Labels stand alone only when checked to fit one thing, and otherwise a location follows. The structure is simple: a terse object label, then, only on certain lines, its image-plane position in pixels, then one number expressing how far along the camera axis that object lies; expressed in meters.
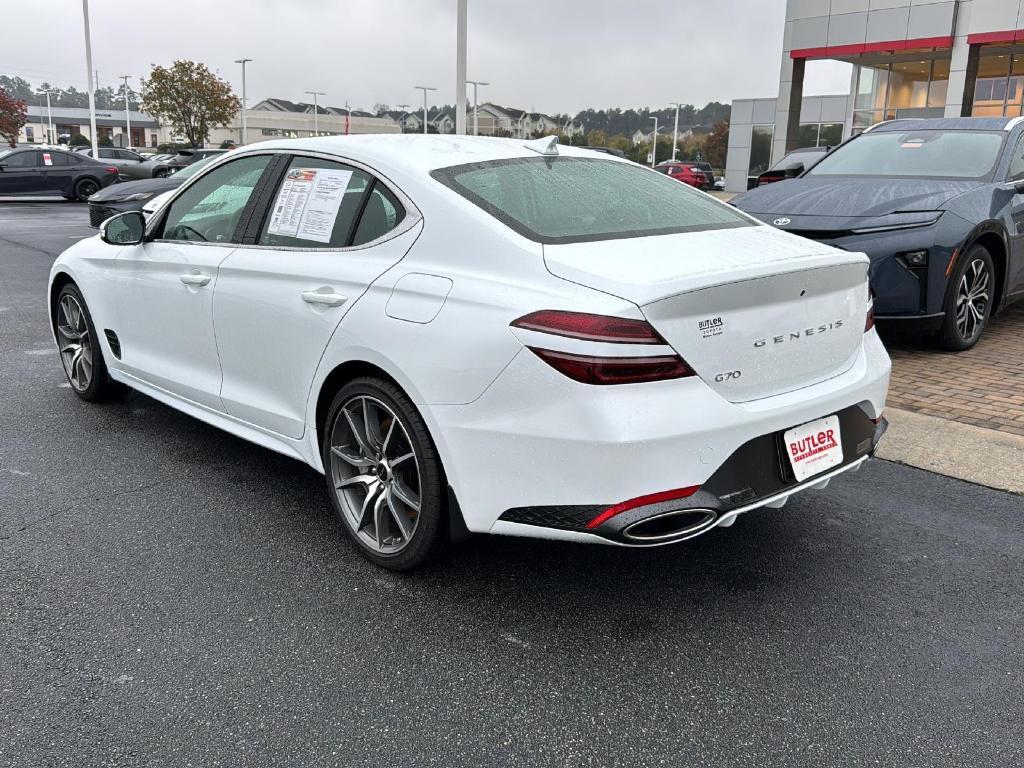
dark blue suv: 6.01
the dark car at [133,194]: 14.56
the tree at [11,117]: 77.28
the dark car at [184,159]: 20.77
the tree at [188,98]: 57.56
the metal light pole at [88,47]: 37.38
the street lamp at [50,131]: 107.44
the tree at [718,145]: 79.06
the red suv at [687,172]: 39.21
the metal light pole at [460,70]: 15.00
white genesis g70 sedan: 2.60
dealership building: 24.91
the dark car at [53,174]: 23.14
